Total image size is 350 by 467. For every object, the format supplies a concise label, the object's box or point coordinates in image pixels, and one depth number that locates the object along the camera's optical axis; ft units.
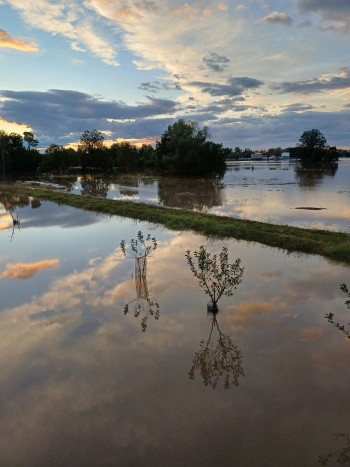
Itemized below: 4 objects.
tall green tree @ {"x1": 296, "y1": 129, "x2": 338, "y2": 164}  451.94
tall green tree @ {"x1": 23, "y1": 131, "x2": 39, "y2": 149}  396.78
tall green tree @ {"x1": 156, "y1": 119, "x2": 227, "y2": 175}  243.81
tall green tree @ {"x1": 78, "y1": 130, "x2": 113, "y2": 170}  359.27
